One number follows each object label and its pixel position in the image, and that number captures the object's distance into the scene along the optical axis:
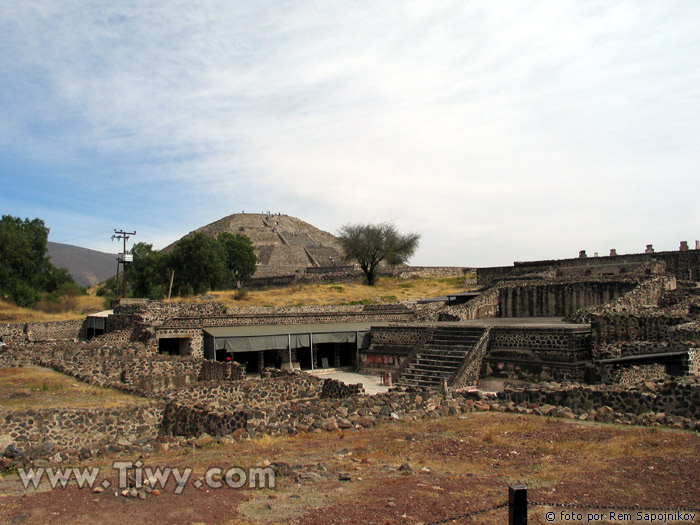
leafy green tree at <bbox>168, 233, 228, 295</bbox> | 48.59
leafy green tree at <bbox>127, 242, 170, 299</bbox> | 48.15
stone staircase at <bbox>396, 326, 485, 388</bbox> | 19.48
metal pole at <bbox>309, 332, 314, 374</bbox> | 25.36
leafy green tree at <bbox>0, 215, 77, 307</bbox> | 42.25
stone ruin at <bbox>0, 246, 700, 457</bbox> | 11.01
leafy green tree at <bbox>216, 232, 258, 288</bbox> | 58.00
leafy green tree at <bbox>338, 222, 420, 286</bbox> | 54.19
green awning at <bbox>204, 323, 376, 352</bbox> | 24.66
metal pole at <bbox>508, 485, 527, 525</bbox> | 4.30
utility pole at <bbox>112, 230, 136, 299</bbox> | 38.57
